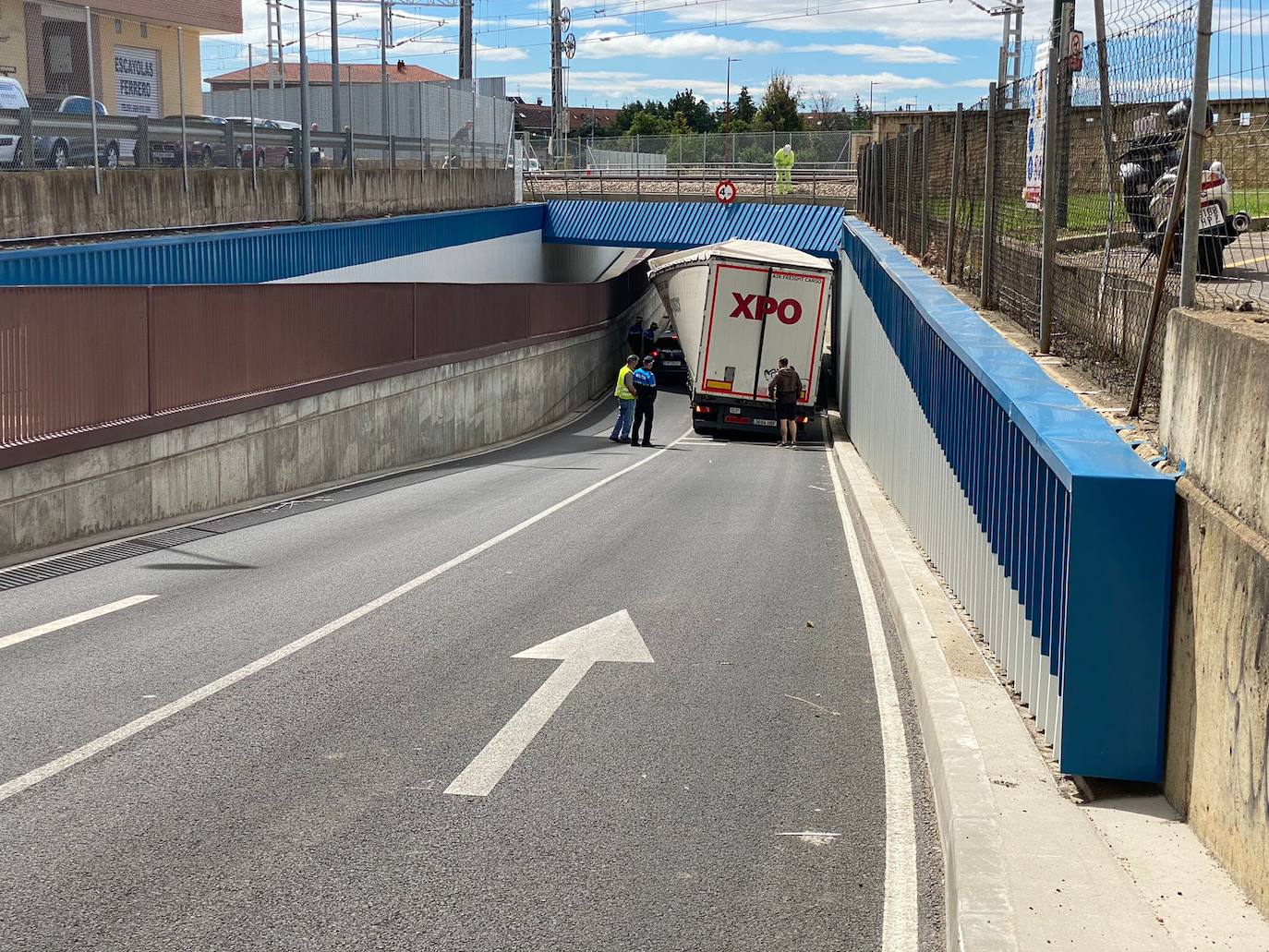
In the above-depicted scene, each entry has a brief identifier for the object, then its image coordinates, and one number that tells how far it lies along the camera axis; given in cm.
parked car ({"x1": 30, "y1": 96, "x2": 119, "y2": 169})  2206
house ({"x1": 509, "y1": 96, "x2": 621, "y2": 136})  17012
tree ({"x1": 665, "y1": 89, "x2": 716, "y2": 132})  13312
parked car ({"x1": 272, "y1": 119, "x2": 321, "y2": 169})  3341
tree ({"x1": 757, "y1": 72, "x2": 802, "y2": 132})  11581
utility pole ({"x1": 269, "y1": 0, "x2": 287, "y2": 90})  6500
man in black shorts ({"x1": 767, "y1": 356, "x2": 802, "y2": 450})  2948
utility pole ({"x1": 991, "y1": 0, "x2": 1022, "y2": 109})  4382
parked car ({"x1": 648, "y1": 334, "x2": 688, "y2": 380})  4484
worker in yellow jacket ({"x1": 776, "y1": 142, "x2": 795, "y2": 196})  5153
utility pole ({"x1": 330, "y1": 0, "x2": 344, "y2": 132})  3489
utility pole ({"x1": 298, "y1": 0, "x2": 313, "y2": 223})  2775
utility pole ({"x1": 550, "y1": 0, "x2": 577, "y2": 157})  6738
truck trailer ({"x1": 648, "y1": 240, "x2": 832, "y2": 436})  2978
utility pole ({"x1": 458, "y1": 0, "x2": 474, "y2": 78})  5734
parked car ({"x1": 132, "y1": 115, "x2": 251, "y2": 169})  2600
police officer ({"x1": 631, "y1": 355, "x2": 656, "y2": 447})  2966
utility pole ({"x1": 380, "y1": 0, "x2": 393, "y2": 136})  4062
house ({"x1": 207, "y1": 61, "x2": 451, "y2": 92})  10462
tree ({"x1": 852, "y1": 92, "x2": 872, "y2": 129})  11968
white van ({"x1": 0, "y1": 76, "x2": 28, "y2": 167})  2106
